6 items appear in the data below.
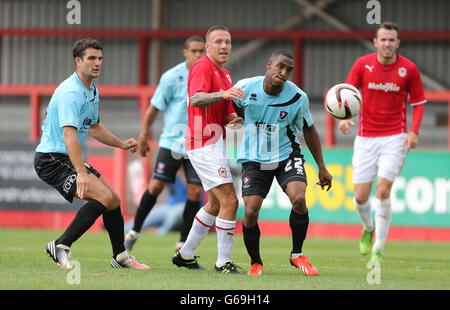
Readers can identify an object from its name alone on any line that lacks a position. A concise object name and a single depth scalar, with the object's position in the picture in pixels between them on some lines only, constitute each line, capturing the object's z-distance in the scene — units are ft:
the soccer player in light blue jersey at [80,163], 44.86
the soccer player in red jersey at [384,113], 58.03
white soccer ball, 50.72
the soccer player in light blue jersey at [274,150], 46.03
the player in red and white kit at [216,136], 45.91
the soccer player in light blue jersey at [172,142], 61.52
